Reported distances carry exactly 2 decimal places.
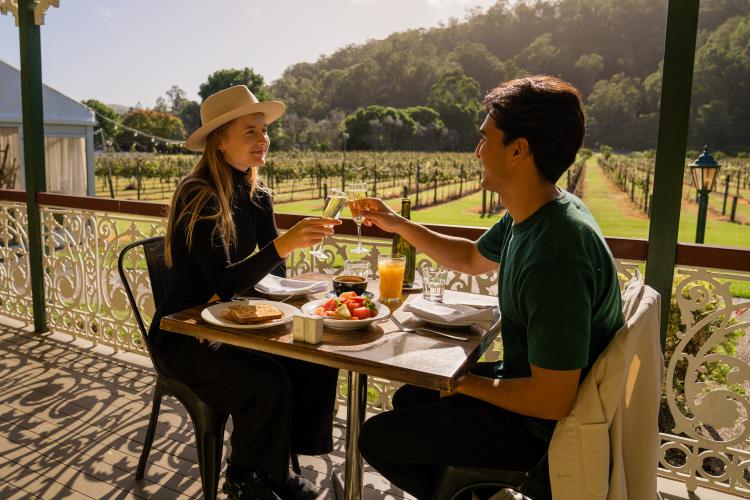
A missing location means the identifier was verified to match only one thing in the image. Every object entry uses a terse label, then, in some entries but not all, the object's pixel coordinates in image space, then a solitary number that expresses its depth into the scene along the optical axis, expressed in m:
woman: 1.77
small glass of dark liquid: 1.79
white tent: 12.55
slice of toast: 1.50
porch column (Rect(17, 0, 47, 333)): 3.60
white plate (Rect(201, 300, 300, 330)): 1.49
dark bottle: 2.05
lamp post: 6.48
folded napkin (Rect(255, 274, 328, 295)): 1.88
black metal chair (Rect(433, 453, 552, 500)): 1.30
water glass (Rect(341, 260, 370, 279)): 1.90
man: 1.13
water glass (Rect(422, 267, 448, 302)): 1.79
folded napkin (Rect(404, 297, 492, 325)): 1.55
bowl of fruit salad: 1.50
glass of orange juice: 1.81
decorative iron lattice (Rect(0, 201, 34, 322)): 3.97
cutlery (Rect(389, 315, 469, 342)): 1.47
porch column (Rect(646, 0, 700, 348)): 1.96
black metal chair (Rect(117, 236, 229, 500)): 1.80
